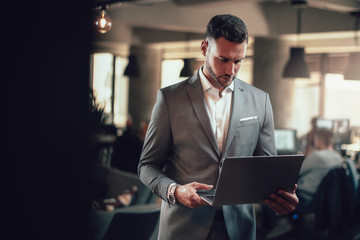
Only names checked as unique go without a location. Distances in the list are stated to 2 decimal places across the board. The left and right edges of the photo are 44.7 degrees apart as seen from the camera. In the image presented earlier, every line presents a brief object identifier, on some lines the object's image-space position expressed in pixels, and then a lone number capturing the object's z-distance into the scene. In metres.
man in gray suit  1.47
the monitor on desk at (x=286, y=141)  5.88
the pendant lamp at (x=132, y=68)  8.81
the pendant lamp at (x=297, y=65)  5.61
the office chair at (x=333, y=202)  3.66
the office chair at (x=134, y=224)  2.68
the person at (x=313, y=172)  3.89
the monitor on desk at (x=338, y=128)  7.09
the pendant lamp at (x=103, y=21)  2.74
